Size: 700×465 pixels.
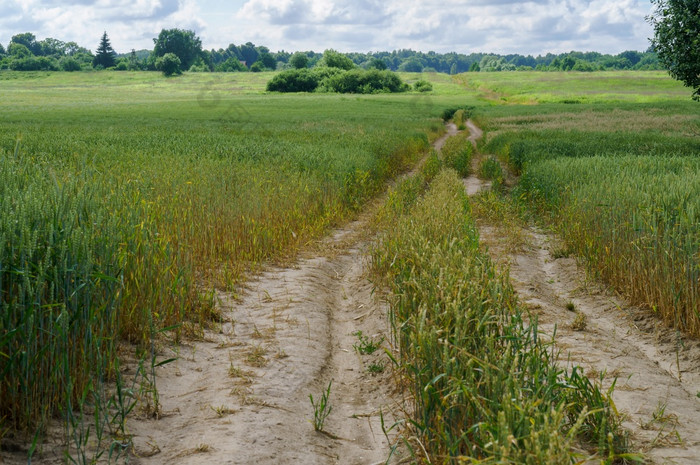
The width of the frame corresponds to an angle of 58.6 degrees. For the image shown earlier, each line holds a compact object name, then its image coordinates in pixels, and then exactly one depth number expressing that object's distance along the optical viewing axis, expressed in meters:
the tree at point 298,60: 114.69
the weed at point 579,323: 6.14
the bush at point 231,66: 137.52
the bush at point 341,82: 90.38
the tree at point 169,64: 105.25
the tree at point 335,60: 106.50
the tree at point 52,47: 141.36
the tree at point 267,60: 141.62
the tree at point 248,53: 177.38
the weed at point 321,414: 4.02
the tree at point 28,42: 141.00
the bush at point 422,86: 94.38
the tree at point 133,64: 115.80
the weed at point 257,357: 5.02
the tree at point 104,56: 117.80
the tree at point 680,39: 16.55
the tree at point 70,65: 112.34
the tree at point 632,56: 167.93
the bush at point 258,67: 130.50
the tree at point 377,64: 119.49
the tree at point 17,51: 121.12
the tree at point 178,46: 119.94
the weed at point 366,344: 5.47
